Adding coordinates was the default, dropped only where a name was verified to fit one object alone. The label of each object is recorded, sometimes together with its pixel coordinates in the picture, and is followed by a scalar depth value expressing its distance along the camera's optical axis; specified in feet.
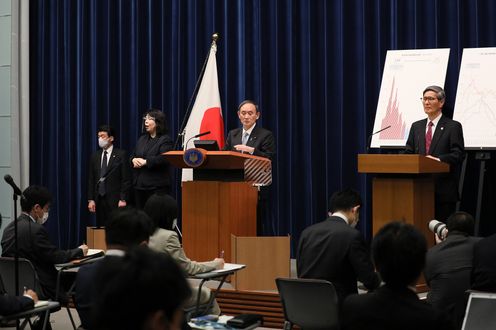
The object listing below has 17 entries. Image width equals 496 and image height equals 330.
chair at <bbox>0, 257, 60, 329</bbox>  15.47
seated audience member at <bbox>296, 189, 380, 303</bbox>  13.39
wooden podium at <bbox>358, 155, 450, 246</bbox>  18.21
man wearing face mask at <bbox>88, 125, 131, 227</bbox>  26.89
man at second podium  20.18
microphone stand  15.12
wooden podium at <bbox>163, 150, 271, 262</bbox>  20.34
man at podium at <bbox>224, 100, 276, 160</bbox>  22.68
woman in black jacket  24.43
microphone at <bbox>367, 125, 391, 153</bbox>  21.74
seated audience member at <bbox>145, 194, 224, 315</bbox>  14.20
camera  15.75
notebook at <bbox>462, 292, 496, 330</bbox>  12.22
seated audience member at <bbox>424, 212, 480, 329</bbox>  13.44
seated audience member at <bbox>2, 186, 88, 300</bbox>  16.52
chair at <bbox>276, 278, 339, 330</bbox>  13.17
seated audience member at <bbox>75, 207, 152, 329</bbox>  10.61
